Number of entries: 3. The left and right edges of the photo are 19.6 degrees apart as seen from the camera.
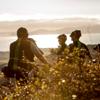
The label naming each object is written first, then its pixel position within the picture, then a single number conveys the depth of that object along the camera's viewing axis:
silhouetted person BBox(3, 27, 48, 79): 6.30
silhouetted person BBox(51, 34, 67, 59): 7.51
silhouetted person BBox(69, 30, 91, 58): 7.35
